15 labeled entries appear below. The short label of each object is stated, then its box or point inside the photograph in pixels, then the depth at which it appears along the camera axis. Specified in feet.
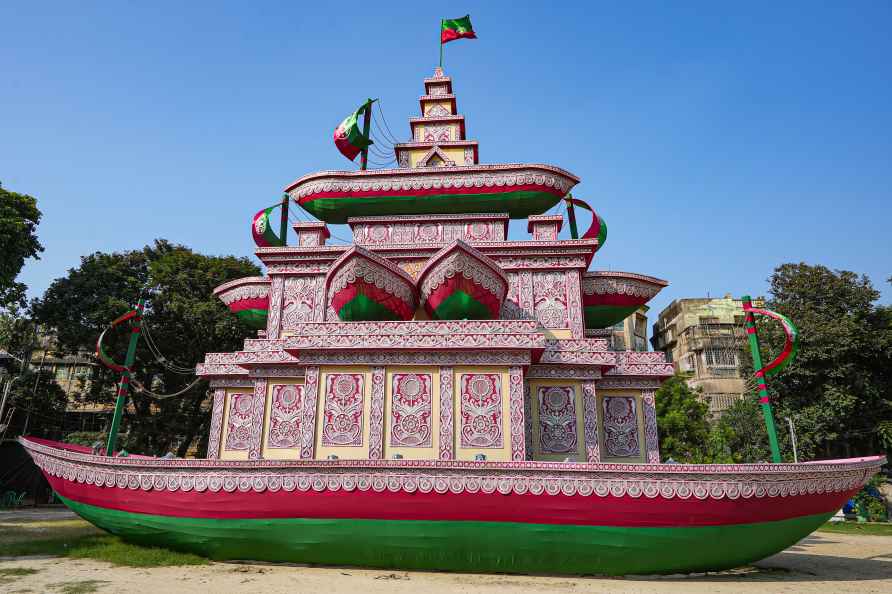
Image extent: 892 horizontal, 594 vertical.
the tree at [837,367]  82.02
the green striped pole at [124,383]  33.96
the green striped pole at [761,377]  30.32
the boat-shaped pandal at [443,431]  27.50
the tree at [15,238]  57.98
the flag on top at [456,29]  59.98
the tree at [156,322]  77.71
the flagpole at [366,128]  49.80
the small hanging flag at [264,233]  47.70
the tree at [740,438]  91.09
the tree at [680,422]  89.86
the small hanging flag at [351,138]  50.31
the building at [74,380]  86.53
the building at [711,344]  133.18
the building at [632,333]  143.95
